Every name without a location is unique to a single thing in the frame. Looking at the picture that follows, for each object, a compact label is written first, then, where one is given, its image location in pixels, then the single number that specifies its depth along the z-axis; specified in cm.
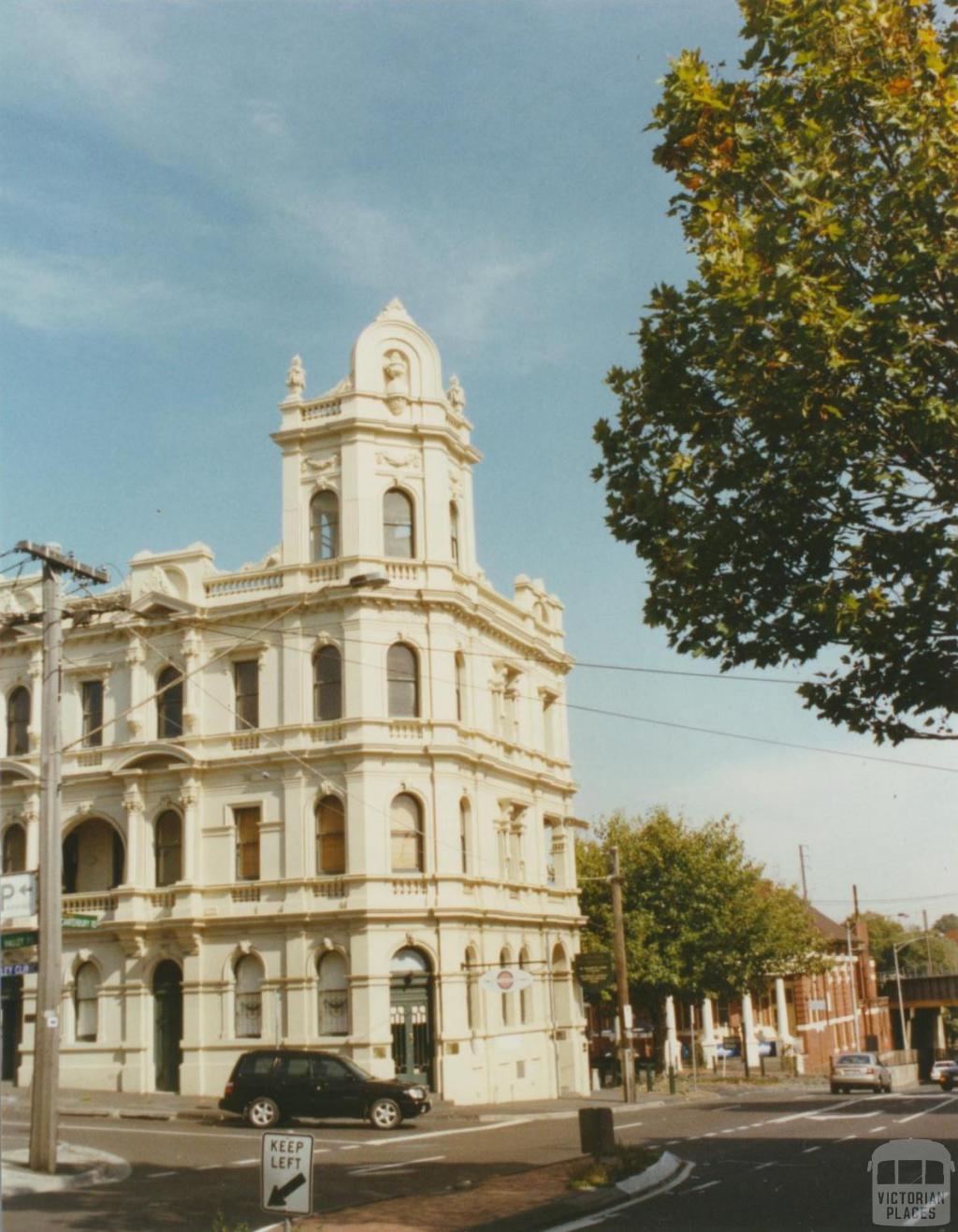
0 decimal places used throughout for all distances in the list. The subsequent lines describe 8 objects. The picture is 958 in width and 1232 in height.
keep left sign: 1048
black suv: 2930
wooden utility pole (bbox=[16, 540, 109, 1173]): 2028
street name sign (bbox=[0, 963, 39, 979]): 2058
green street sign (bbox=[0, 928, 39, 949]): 2031
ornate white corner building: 3669
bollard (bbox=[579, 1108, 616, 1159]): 1905
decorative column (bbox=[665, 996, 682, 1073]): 5223
